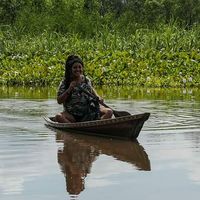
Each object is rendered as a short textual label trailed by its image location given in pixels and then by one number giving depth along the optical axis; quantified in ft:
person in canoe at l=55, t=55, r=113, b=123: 43.86
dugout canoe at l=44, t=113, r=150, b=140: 39.11
